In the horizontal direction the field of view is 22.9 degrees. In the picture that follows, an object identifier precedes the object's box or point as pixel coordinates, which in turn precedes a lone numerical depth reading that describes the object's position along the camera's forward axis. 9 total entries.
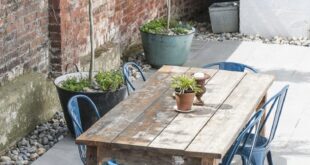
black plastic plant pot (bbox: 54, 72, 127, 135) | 6.37
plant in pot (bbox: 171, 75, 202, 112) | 4.85
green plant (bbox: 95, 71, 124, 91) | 6.54
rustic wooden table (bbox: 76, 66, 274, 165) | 4.36
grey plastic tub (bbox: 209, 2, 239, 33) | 10.84
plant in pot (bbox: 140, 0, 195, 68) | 8.69
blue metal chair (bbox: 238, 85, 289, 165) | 5.24
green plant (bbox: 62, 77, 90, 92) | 6.47
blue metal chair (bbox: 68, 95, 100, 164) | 4.98
